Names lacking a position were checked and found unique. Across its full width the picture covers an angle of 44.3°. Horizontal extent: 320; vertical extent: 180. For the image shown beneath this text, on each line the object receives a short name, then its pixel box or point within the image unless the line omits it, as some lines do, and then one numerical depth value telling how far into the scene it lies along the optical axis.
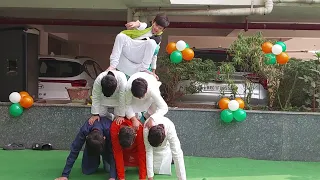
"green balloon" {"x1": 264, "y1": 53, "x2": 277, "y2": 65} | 5.41
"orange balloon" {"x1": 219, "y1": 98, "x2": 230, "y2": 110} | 5.39
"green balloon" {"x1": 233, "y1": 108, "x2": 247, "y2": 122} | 5.33
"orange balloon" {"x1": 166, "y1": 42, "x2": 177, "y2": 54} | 5.64
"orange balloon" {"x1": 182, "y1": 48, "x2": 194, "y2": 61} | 5.56
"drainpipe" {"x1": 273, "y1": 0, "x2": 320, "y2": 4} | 7.18
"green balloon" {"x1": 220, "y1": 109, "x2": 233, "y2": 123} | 5.34
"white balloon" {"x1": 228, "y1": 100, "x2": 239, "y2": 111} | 5.30
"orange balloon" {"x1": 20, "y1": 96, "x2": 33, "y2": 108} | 5.62
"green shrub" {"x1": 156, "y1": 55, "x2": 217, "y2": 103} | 5.74
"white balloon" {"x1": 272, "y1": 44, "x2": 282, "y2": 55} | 5.32
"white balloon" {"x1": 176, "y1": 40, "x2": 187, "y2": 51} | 5.54
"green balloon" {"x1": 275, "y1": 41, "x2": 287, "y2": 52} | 5.42
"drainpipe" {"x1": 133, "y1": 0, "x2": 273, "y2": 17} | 7.12
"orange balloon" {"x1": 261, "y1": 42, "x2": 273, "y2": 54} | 5.41
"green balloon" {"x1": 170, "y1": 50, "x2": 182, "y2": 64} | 5.54
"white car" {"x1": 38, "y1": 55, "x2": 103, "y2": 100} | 7.77
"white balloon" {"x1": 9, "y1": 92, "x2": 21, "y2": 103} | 5.60
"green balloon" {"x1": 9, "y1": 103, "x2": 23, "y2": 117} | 5.61
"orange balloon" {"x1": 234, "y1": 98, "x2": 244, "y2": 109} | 5.39
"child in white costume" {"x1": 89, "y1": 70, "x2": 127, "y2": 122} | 4.02
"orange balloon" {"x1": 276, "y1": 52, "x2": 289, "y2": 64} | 5.37
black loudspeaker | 6.78
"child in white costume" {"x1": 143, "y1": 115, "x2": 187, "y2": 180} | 3.78
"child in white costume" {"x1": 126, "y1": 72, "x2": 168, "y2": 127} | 3.92
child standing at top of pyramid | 4.56
